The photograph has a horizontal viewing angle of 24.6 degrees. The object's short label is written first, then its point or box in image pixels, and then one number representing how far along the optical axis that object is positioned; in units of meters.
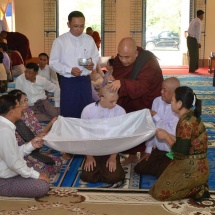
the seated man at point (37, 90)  6.11
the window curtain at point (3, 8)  12.89
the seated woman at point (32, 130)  3.64
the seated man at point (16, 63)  10.63
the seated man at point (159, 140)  3.92
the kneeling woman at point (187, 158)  3.28
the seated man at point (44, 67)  7.31
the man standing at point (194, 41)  12.05
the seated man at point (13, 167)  3.29
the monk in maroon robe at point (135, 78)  4.07
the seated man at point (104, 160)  3.86
